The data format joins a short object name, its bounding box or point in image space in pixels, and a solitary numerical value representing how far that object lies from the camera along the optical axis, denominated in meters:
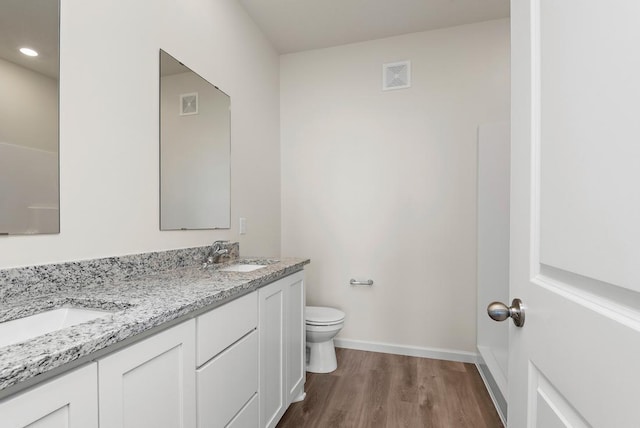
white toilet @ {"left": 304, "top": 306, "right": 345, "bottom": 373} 2.23
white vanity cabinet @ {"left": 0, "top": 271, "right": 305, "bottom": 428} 0.63
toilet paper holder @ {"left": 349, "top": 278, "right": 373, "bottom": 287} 2.71
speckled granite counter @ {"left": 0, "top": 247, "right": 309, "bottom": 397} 0.59
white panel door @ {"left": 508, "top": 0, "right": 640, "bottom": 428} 0.41
